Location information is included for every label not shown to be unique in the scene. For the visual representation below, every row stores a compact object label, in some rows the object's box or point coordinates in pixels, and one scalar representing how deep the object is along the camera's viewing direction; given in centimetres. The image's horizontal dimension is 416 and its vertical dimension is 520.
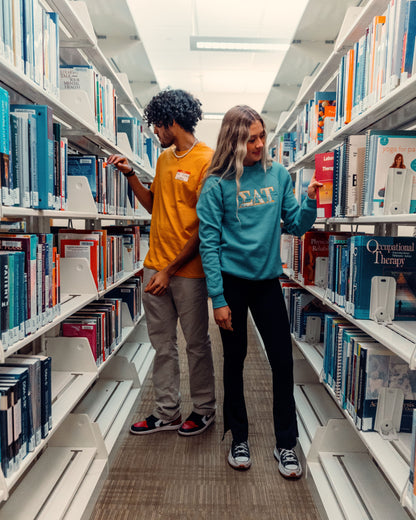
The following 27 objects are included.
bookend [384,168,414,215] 139
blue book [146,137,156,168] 416
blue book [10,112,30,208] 127
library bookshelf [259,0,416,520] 131
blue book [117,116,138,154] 329
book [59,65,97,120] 213
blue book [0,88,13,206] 113
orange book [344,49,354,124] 180
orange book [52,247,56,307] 154
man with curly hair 201
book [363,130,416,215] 140
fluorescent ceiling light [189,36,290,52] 417
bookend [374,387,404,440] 147
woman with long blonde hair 174
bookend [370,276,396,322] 154
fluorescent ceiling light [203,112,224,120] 754
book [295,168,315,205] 276
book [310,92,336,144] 251
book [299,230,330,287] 239
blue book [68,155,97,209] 213
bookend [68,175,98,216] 200
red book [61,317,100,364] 206
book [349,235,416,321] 154
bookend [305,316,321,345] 258
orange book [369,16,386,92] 153
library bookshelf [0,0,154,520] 147
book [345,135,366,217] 165
